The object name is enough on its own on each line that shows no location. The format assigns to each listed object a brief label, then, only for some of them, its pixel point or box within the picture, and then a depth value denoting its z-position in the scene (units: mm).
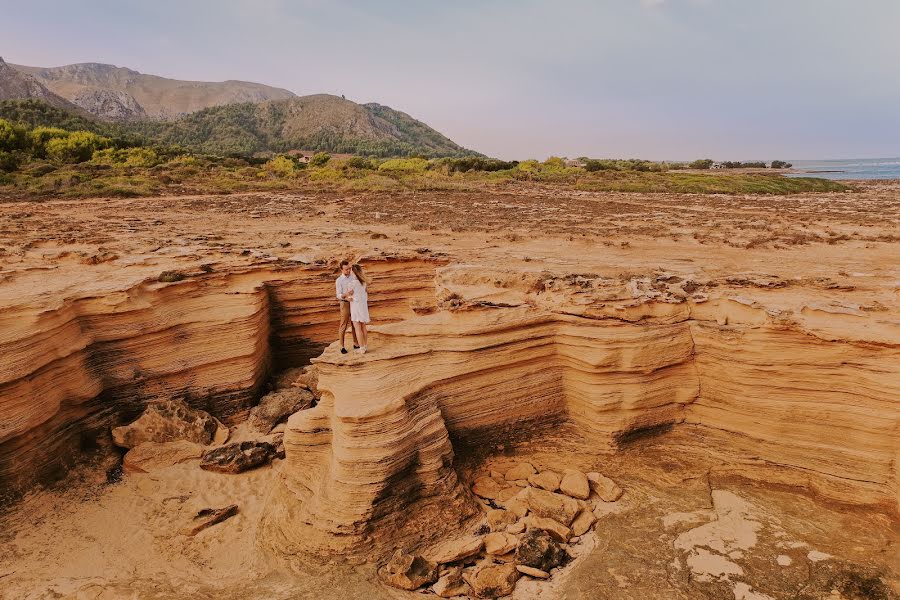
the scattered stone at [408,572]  6313
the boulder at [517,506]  7316
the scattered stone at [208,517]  7742
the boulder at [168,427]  9305
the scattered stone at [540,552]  6449
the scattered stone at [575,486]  7461
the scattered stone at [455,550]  6660
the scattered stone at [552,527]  6855
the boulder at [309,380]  10984
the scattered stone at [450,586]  6219
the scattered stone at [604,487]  7461
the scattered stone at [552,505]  7086
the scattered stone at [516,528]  7020
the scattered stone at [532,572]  6324
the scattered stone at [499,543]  6727
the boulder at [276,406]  9992
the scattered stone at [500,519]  7199
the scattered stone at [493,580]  6180
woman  7855
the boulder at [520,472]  8016
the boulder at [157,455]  9023
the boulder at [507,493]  7707
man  7973
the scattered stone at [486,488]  7750
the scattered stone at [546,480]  7711
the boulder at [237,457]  8969
